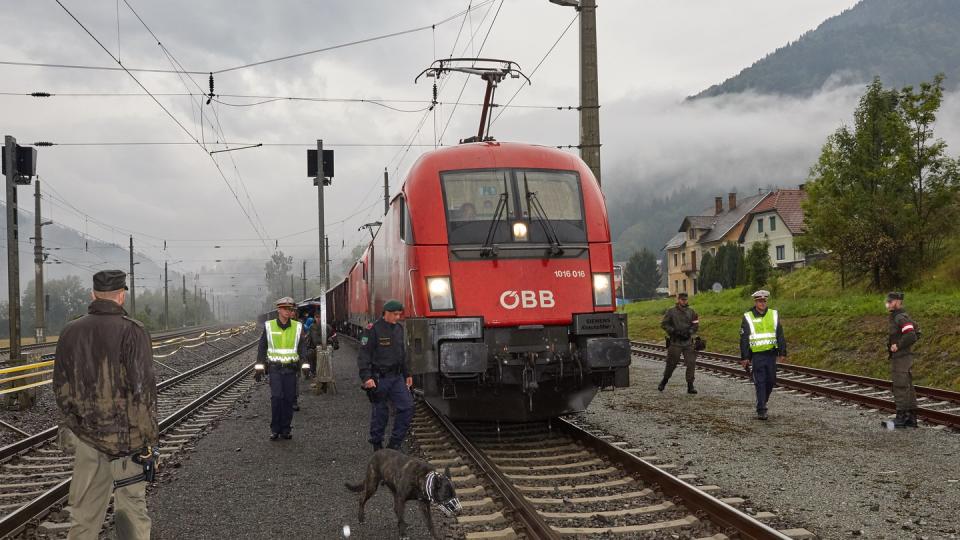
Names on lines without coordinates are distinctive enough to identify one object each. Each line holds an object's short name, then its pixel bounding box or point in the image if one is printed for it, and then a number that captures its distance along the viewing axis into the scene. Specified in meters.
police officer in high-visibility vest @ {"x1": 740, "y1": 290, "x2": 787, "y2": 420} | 9.98
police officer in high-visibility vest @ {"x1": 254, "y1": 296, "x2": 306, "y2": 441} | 9.29
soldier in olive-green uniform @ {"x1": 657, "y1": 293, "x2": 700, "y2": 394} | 12.70
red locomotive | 7.91
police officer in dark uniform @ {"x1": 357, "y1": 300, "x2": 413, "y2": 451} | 7.64
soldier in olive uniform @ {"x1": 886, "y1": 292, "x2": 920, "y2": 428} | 9.21
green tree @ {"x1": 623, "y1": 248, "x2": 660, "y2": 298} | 86.44
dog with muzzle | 5.03
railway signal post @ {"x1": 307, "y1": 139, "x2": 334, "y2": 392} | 17.92
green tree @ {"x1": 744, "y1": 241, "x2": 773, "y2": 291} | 36.94
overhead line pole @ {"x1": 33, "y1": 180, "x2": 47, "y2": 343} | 25.12
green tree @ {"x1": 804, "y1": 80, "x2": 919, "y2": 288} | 23.28
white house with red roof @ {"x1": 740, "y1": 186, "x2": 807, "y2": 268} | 55.84
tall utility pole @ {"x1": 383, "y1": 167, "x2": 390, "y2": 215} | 34.91
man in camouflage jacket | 4.14
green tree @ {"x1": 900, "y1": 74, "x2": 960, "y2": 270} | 22.88
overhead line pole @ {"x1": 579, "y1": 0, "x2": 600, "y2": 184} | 12.56
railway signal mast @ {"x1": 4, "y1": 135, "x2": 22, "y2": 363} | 15.49
